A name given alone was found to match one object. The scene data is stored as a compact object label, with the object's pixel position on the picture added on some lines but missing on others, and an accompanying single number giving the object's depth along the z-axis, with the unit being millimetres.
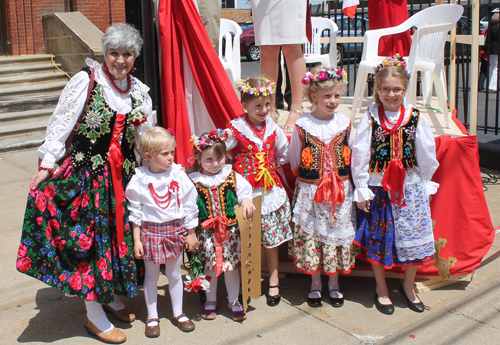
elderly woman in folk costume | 2752
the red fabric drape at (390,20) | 5797
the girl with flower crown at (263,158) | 3174
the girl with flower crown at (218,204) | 3010
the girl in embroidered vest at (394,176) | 3070
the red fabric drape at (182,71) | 3436
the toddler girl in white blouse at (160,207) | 2861
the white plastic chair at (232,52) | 5129
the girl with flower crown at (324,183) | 3119
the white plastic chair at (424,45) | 4825
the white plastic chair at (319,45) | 6162
